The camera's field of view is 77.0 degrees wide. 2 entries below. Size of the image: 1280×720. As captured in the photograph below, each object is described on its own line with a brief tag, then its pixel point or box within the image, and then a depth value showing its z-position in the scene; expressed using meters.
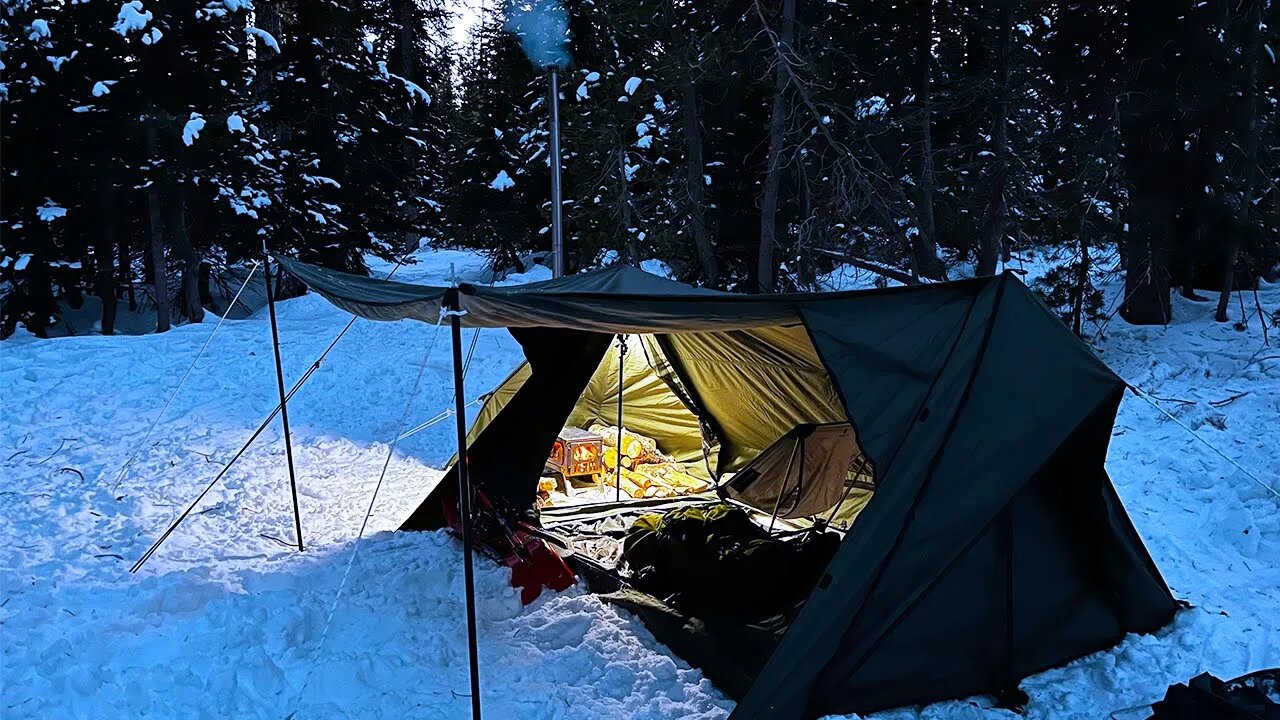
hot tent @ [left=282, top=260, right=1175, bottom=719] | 3.49
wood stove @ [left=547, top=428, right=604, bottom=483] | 7.56
